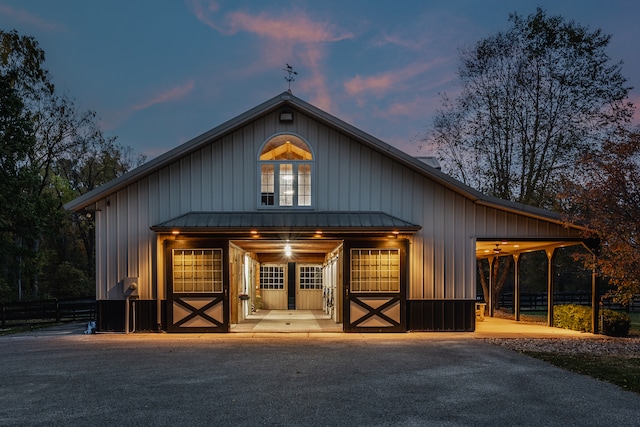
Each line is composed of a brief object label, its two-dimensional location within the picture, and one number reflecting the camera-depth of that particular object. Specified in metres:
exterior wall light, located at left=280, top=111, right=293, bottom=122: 13.73
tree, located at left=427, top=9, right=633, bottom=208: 20.61
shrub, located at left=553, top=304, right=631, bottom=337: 13.26
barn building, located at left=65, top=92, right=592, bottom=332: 13.23
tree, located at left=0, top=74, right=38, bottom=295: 22.05
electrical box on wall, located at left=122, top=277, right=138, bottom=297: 13.06
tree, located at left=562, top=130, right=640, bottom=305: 11.23
